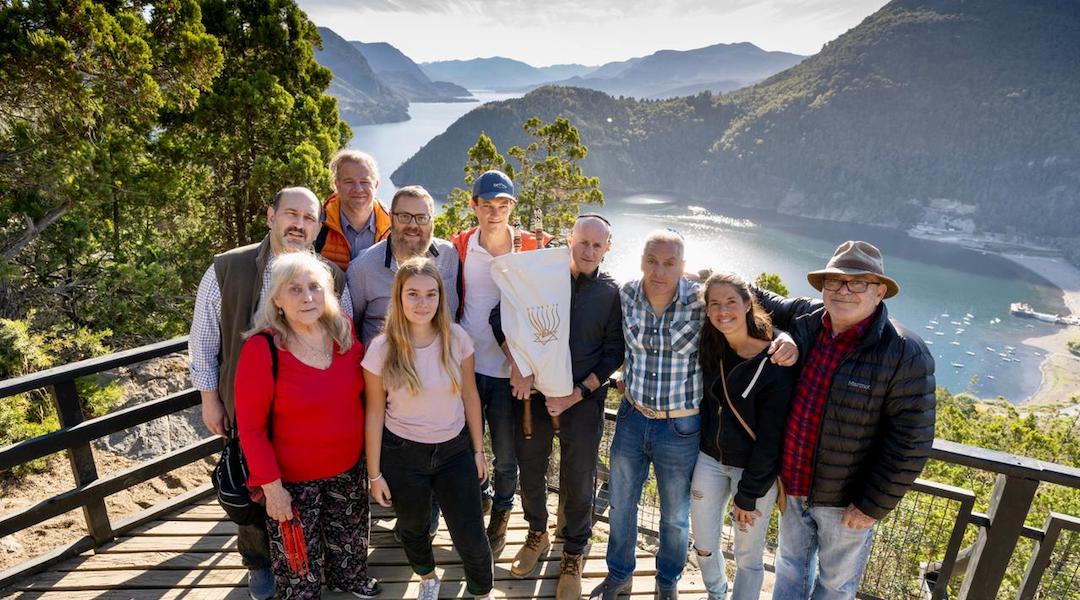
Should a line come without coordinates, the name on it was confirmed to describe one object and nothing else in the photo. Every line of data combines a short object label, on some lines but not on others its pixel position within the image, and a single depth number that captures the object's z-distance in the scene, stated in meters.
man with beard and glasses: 2.55
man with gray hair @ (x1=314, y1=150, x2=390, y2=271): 2.87
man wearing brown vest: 2.36
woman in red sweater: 2.11
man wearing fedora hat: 1.96
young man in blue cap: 2.63
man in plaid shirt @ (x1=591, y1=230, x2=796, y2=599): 2.37
